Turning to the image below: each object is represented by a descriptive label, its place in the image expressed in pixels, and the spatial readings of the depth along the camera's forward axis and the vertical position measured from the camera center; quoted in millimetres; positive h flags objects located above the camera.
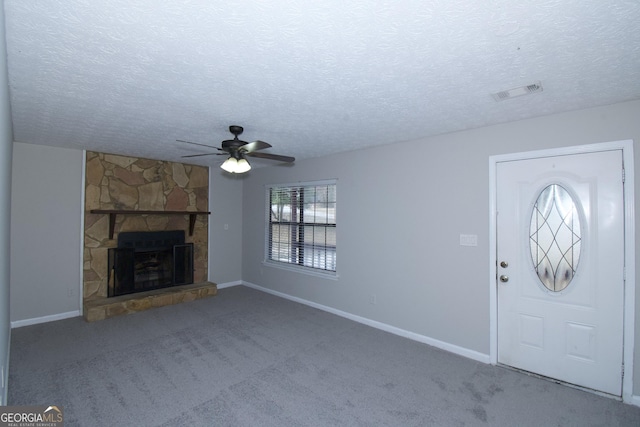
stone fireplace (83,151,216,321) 4383 -289
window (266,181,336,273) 4680 -175
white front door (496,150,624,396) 2471 -449
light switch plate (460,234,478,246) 3141 -243
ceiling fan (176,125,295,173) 2895 +645
